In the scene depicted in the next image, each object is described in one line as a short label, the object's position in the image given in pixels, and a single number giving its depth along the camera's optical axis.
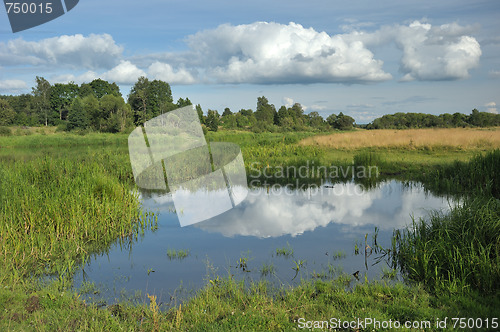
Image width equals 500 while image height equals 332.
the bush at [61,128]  50.65
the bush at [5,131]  42.19
